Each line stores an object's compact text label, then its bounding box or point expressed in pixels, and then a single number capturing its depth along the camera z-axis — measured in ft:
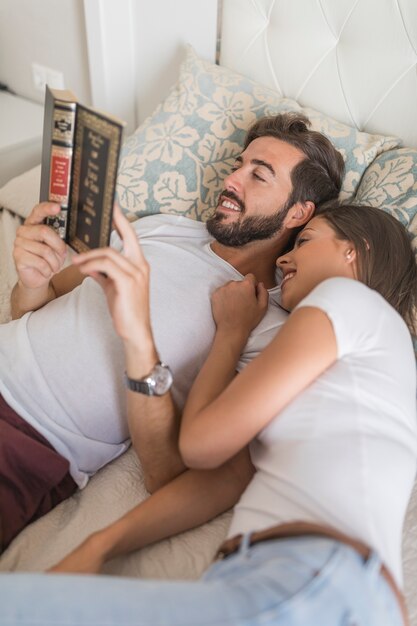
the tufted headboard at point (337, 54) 4.60
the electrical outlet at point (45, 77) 7.69
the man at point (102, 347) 3.32
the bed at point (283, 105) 4.57
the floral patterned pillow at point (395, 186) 4.18
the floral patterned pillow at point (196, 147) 5.07
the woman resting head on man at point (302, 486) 2.24
